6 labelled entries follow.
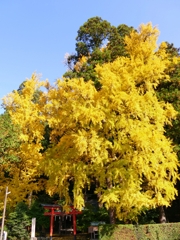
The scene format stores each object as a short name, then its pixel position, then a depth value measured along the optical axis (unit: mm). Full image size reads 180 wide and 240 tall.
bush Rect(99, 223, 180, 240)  9914
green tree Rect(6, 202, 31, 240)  13469
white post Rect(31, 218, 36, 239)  12898
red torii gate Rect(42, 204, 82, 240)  14078
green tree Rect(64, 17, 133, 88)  17672
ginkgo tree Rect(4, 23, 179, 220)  9219
